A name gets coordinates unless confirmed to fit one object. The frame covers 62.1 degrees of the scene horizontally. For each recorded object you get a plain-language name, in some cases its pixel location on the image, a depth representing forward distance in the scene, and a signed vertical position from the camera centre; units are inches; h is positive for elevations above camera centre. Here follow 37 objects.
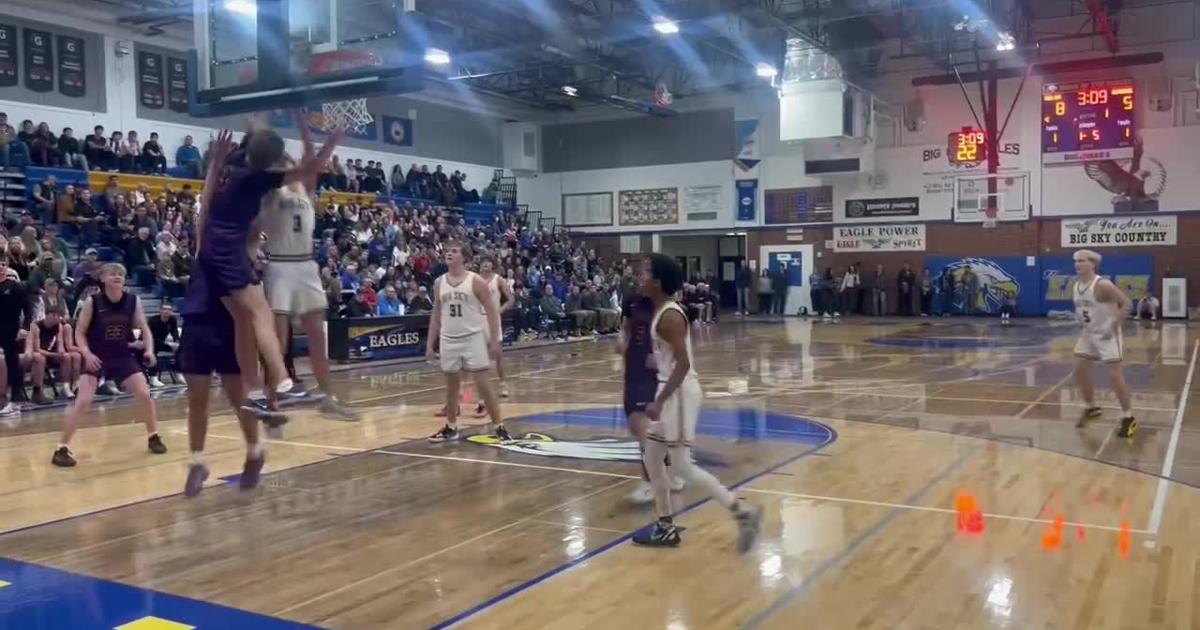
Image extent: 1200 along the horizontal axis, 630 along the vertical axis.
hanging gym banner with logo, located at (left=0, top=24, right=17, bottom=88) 836.6 +194.5
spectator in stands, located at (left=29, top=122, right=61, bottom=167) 787.4 +109.2
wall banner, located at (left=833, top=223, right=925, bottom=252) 1263.5 +47.3
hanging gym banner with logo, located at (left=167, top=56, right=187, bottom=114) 973.8 +194.9
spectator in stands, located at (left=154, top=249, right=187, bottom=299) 669.3 +5.6
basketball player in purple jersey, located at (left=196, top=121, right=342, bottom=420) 203.6 +8.8
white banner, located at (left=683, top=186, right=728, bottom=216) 1379.2 +107.9
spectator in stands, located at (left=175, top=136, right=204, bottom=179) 932.0 +118.9
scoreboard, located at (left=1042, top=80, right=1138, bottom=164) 1051.9 +163.0
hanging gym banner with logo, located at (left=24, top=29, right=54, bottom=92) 856.9 +194.3
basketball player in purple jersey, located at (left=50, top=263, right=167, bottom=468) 346.0 -20.3
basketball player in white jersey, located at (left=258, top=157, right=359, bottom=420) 226.1 +2.6
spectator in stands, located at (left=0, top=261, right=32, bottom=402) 477.1 -12.7
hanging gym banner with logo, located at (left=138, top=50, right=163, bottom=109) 948.6 +195.8
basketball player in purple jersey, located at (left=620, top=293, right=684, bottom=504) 268.2 -21.8
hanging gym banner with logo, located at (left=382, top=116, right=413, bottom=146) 1246.3 +189.9
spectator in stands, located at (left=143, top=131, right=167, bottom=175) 866.8 +110.9
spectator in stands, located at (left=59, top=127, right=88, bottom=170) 807.1 +107.5
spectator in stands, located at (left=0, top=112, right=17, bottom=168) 753.6 +112.1
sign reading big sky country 1125.7 +45.5
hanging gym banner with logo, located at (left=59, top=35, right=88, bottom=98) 881.5 +193.0
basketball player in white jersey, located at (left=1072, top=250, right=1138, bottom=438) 382.6 -20.5
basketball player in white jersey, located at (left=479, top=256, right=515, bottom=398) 432.3 -2.6
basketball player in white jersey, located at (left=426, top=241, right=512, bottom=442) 380.2 -17.0
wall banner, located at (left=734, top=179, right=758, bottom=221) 1353.3 +105.1
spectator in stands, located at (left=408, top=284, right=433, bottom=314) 812.4 -19.5
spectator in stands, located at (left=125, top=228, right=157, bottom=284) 700.7 +17.6
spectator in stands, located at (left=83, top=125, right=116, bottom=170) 820.6 +110.7
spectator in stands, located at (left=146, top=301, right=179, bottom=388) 575.2 -30.3
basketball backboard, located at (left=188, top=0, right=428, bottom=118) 337.4 +79.7
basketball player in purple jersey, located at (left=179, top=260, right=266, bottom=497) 212.5 -17.9
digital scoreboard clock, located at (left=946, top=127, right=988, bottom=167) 1188.5 +152.2
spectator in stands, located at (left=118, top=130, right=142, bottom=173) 848.3 +109.2
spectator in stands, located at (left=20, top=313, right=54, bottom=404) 516.4 -38.2
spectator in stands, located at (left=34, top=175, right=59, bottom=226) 722.8 +63.2
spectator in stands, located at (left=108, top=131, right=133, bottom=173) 845.1 +111.4
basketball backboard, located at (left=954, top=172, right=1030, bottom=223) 1186.0 +92.3
